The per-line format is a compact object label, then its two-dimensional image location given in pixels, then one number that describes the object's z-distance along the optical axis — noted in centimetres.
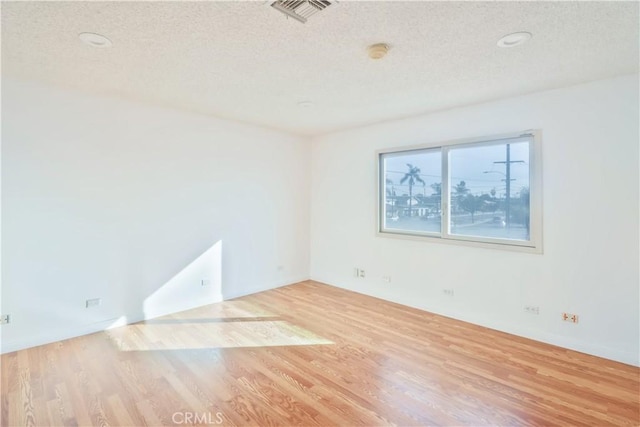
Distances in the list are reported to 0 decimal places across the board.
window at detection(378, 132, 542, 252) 333
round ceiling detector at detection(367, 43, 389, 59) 222
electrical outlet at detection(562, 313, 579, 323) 301
